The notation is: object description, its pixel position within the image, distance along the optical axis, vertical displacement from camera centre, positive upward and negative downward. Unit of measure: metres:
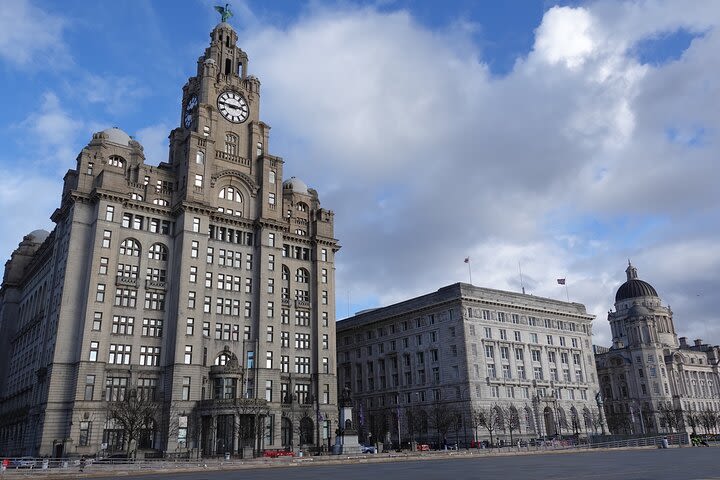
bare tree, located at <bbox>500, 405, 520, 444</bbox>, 107.62 +3.54
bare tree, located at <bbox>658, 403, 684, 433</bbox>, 144.75 +3.55
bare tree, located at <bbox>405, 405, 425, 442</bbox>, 112.53 +3.63
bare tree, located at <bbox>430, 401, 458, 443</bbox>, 107.00 +3.78
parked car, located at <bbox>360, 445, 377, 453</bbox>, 79.56 -0.81
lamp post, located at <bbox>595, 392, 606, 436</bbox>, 101.19 +4.16
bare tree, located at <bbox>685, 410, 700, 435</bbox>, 145.51 +3.44
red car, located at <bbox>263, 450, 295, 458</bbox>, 70.49 -0.85
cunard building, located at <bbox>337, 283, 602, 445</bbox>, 111.75 +13.88
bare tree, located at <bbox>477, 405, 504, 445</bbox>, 104.05 +3.53
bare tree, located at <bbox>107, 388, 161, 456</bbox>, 70.75 +4.35
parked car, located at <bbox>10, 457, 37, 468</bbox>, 56.69 -0.81
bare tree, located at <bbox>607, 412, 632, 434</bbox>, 159.38 +3.10
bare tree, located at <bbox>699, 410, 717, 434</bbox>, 145.25 +2.76
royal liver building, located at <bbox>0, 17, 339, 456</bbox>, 79.31 +21.10
